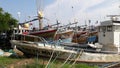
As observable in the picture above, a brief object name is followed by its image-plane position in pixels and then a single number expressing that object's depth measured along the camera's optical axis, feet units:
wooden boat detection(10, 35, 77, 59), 17.99
